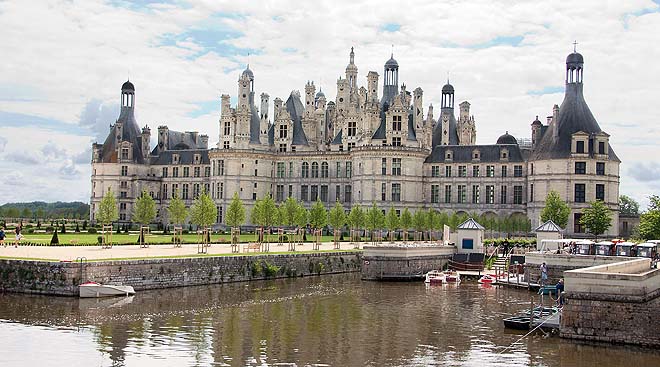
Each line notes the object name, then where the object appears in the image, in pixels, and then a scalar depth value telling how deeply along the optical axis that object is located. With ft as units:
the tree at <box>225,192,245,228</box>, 217.97
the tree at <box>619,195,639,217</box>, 435.12
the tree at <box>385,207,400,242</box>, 248.32
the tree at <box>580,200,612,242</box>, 238.48
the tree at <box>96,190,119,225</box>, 205.67
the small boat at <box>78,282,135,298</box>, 133.49
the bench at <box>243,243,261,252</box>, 188.44
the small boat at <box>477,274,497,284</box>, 173.47
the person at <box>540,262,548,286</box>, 153.34
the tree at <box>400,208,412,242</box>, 248.93
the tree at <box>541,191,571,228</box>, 243.60
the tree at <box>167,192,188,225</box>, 223.71
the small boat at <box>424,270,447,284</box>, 179.32
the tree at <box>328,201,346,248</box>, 238.48
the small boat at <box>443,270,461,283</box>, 181.16
